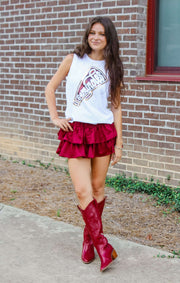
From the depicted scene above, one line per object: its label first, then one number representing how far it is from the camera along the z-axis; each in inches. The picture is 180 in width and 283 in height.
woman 142.8
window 235.4
